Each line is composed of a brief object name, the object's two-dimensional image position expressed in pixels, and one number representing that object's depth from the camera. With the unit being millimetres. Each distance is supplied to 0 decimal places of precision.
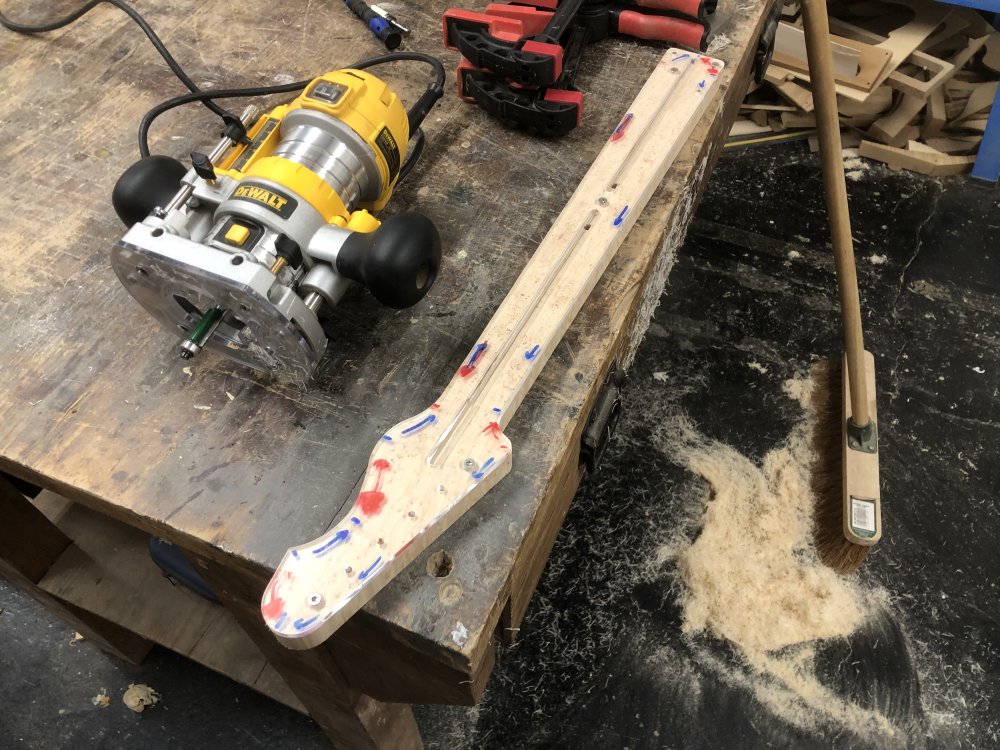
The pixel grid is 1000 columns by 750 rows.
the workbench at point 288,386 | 643
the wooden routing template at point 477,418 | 542
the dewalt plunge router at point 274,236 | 634
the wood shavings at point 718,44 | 1021
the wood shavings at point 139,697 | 1309
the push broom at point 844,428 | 1043
